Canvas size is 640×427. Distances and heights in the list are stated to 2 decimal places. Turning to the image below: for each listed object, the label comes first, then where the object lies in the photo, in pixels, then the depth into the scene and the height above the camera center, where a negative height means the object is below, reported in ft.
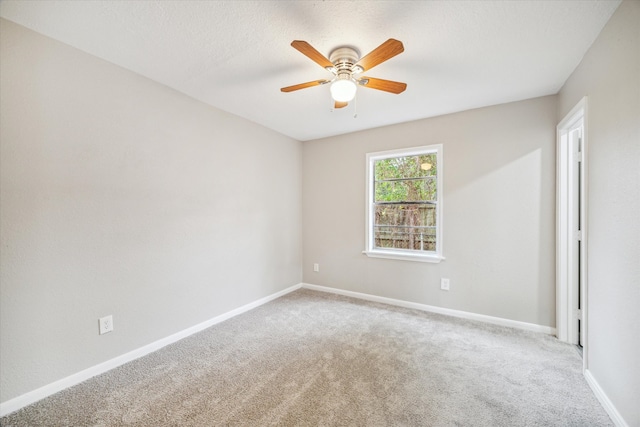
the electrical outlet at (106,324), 6.76 -2.98
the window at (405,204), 11.17 +0.21
